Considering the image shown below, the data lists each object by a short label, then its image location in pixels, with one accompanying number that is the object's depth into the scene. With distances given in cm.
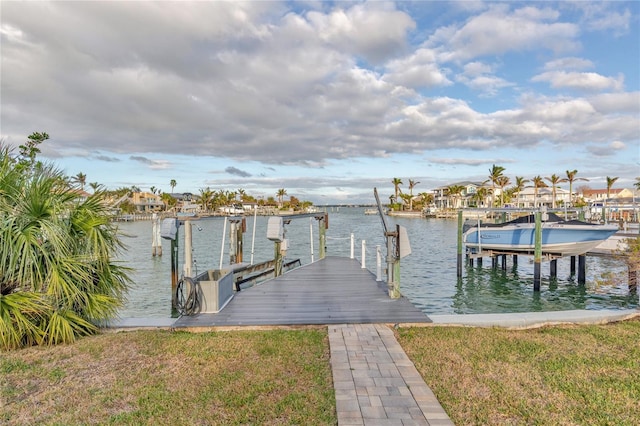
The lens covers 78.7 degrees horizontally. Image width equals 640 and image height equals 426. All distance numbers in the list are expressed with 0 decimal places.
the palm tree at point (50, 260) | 501
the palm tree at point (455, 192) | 9512
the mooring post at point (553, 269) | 1612
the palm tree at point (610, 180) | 7166
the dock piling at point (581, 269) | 1482
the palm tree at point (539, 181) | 8222
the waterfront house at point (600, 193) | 8850
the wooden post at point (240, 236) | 1423
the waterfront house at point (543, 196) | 8088
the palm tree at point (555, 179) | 7753
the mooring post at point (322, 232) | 1458
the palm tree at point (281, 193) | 14888
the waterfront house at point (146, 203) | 10392
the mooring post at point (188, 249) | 754
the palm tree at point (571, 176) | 7581
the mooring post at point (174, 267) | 1018
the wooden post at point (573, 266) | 1658
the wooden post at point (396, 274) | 771
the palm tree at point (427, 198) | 11662
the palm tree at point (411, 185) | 12094
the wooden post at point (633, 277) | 1039
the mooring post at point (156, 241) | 2458
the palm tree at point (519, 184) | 8431
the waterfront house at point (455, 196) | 9688
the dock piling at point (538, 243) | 1309
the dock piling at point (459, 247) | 1647
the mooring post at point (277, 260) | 1145
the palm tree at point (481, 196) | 8538
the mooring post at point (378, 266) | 996
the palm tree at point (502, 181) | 7506
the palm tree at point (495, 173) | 7375
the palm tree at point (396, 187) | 11702
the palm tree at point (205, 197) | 11331
